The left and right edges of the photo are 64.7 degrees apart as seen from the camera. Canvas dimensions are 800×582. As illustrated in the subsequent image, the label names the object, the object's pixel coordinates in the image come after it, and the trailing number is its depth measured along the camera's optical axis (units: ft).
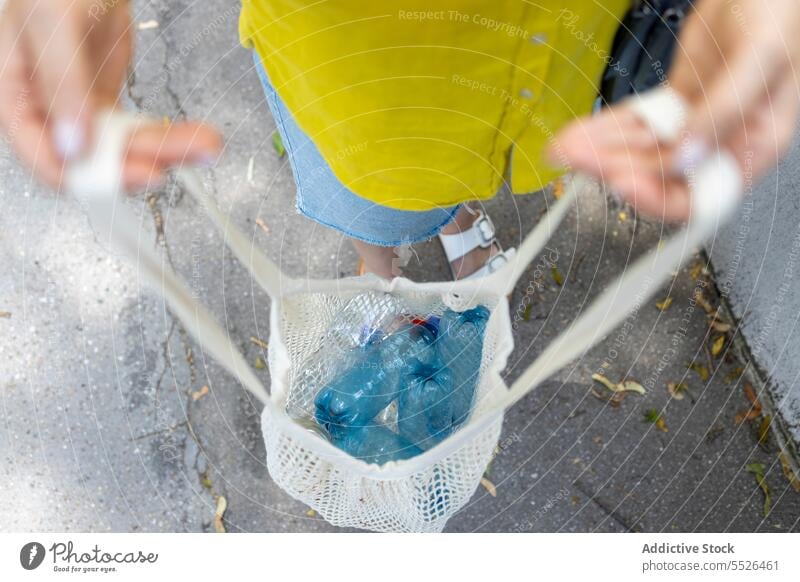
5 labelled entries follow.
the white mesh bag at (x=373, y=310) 1.66
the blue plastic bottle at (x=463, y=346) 2.07
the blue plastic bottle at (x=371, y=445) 1.96
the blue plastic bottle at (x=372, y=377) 2.00
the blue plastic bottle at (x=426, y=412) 2.01
